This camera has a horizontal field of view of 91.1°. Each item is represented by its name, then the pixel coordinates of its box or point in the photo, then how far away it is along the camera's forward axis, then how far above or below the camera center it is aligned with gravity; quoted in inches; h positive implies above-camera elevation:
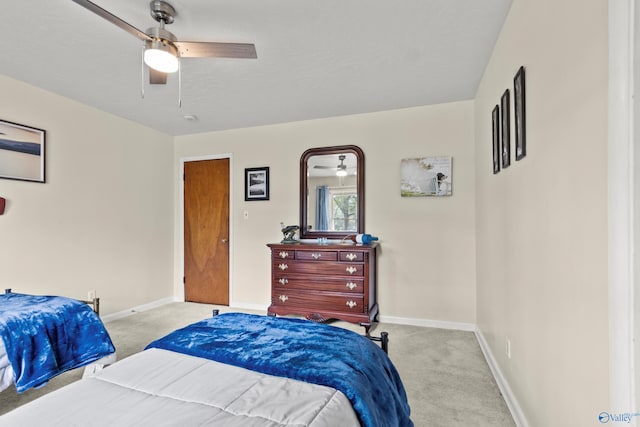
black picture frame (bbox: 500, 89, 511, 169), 78.2 +22.5
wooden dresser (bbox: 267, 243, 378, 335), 131.8 -28.7
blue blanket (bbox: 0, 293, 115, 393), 73.9 -31.2
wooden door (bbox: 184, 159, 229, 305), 177.3 -8.9
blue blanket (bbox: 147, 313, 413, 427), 44.0 -22.7
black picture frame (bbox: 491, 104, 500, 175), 89.4 +23.6
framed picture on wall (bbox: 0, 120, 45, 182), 113.3 +23.9
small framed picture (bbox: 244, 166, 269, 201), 168.7 +17.6
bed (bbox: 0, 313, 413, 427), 35.3 -22.7
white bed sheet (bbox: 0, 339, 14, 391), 71.7 -35.5
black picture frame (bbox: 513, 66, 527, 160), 65.8 +22.1
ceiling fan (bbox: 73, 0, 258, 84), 72.7 +40.2
